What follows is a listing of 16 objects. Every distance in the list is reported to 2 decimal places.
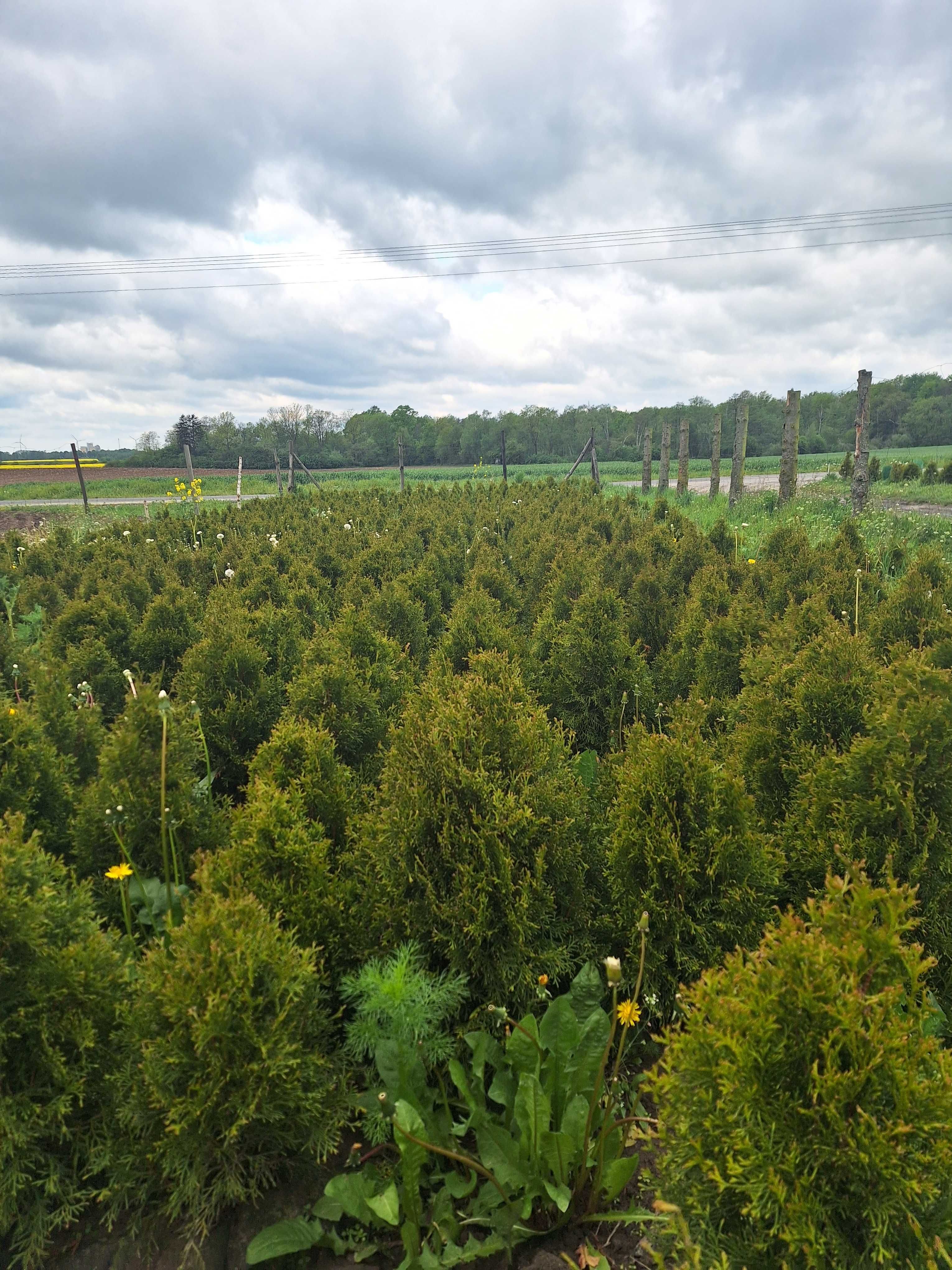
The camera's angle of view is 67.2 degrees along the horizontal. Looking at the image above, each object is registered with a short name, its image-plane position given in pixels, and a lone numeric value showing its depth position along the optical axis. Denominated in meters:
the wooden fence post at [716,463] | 22.27
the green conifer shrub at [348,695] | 4.11
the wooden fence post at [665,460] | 24.62
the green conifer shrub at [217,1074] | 1.95
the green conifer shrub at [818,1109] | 1.51
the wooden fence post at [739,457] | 18.25
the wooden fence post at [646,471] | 27.20
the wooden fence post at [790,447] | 16.30
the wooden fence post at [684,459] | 22.45
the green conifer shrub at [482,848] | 2.58
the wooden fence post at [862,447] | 14.51
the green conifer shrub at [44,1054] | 2.07
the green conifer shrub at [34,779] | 3.45
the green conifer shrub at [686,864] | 2.72
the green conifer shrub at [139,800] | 3.18
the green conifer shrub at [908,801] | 2.75
